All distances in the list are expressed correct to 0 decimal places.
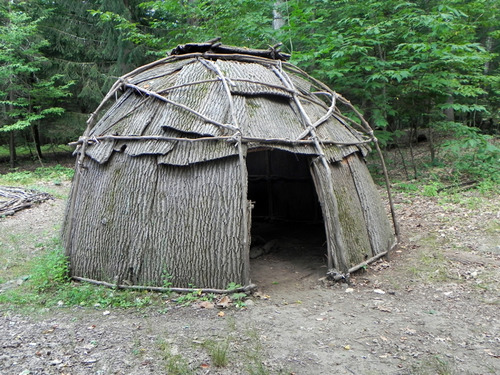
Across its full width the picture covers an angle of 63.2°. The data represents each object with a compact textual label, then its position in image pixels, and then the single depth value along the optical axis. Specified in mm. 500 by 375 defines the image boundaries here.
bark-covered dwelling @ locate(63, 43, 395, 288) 5320
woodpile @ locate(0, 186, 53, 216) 10477
